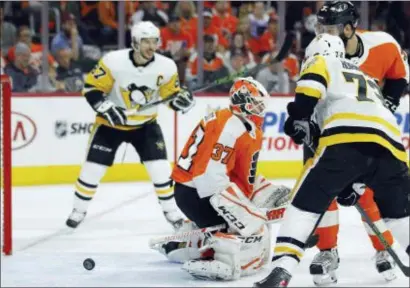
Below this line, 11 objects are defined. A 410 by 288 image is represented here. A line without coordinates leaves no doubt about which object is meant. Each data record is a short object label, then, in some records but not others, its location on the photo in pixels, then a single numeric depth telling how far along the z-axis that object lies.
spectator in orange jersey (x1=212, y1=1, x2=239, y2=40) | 16.31
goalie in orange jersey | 8.74
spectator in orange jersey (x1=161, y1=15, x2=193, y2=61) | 16.11
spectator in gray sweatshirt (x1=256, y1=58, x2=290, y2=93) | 16.17
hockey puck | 9.24
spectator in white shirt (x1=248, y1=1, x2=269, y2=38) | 16.44
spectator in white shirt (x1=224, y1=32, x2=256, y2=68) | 16.33
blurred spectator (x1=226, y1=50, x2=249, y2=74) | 16.19
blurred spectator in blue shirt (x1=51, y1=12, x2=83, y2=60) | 15.58
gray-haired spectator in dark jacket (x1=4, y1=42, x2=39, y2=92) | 15.14
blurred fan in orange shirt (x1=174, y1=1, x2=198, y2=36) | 16.14
